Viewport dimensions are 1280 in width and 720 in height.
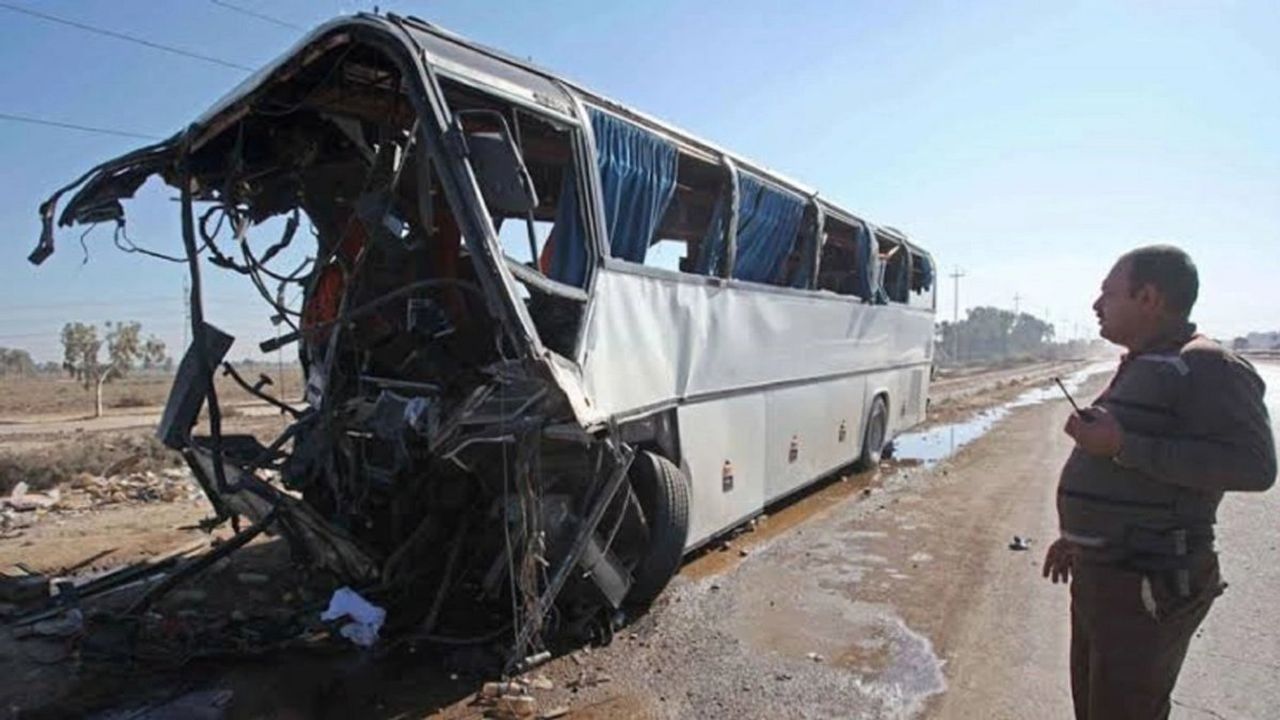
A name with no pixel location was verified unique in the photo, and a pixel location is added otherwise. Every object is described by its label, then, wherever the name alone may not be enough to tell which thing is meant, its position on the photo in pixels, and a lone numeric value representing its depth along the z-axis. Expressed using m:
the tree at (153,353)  60.16
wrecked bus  4.12
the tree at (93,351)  49.53
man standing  2.42
